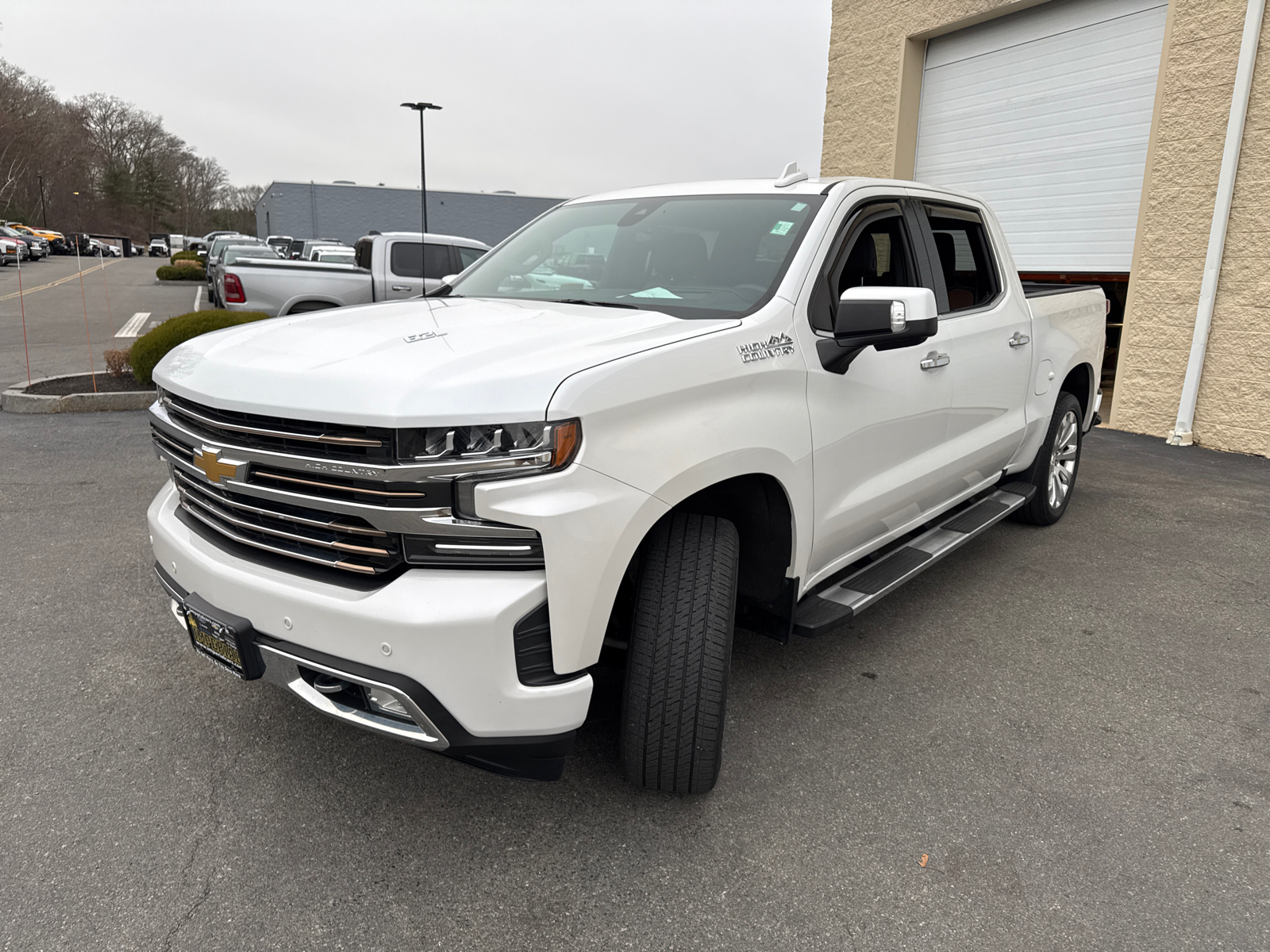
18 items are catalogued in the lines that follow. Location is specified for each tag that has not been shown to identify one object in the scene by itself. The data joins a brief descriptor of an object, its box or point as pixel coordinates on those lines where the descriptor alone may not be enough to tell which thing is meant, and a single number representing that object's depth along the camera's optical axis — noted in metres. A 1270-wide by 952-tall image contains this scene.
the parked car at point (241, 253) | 20.39
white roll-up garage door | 8.97
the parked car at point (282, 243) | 29.16
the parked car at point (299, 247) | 24.86
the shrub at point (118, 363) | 9.78
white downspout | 7.67
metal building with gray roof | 53.94
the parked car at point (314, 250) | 21.25
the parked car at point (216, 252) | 23.06
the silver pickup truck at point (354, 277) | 10.66
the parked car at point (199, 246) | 46.52
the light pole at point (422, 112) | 32.44
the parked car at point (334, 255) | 20.22
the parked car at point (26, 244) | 45.28
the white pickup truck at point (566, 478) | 2.09
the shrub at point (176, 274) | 34.04
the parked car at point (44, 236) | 52.84
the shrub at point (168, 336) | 9.01
